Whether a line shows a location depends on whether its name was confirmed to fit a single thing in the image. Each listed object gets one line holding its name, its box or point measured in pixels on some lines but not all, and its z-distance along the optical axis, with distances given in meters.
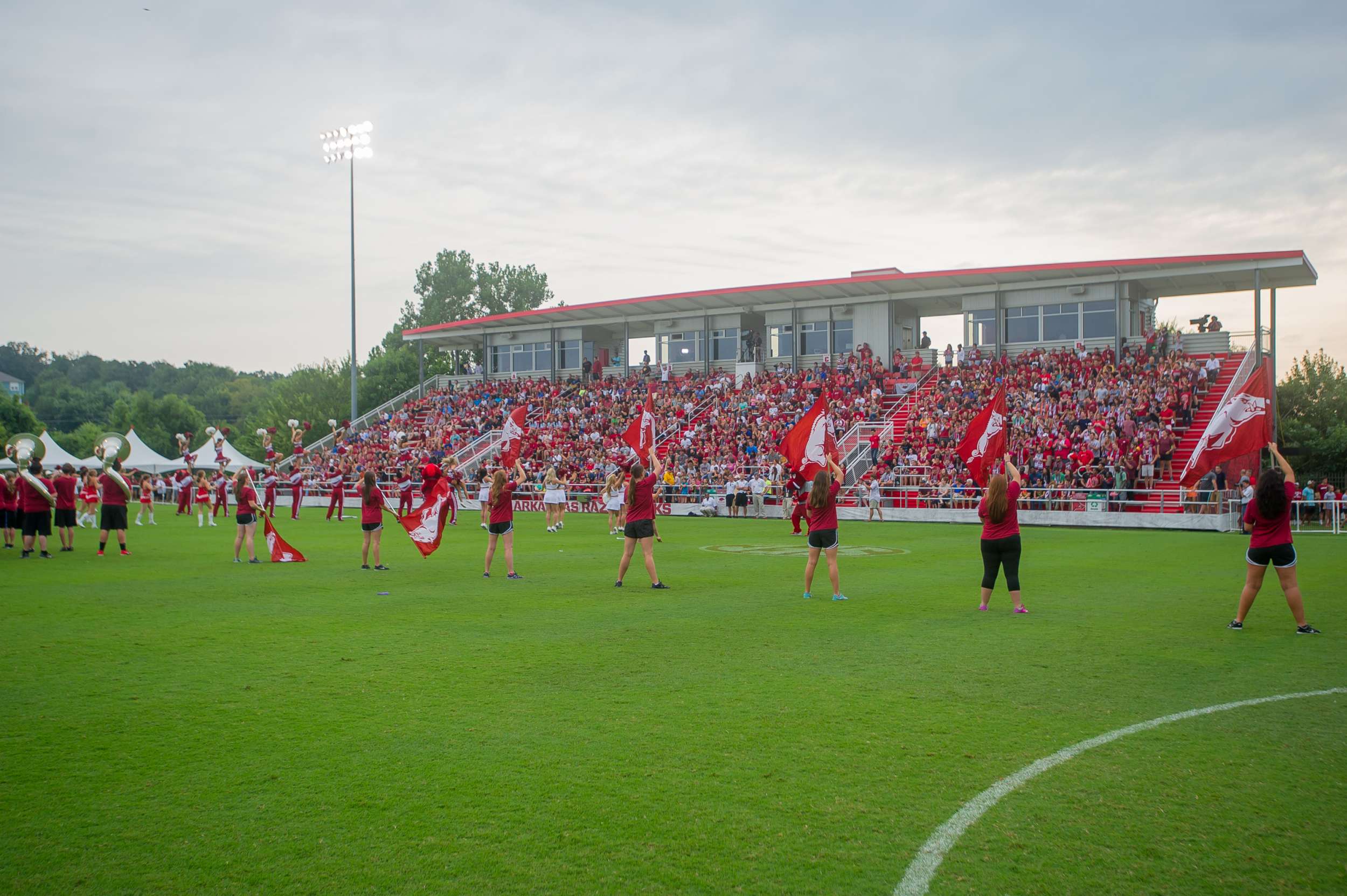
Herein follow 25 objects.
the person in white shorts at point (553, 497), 28.98
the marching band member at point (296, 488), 34.25
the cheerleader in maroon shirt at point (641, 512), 13.62
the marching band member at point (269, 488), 36.44
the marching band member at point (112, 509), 19.19
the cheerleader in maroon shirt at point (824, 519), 12.20
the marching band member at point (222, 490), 33.53
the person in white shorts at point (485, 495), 30.69
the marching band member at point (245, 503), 17.61
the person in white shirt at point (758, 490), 35.55
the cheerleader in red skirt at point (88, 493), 29.62
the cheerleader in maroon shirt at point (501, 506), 15.05
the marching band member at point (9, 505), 20.08
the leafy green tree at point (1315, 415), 42.00
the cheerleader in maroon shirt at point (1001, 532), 10.99
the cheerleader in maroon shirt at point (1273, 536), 9.76
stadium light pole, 50.62
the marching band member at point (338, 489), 32.41
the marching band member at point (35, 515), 18.84
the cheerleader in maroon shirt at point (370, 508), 16.28
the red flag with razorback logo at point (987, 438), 16.30
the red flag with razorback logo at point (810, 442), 19.25
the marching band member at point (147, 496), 30.94
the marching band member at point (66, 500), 19.73
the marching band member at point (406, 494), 28.12
